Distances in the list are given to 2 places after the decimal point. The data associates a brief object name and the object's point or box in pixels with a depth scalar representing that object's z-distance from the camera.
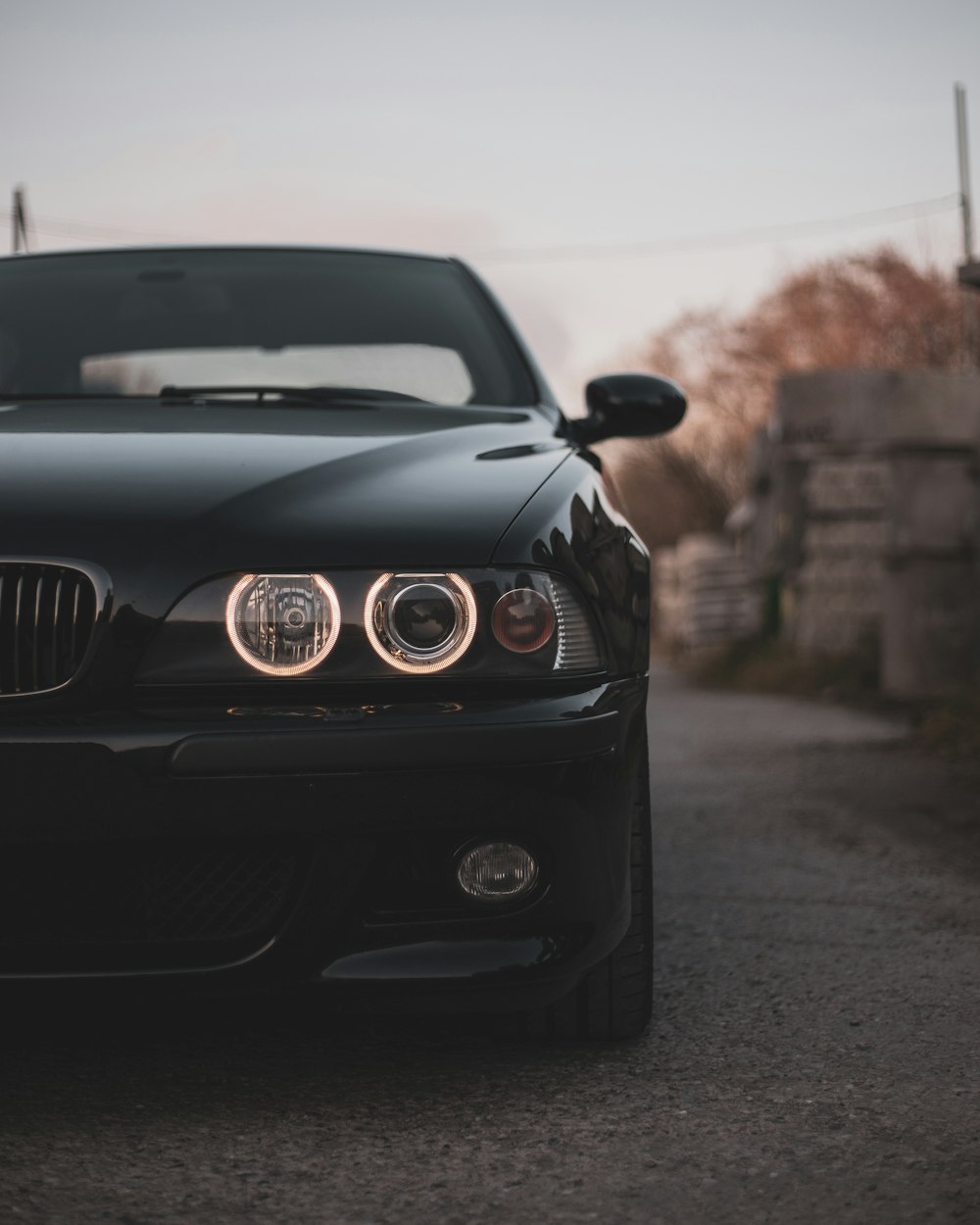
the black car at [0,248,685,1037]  2.17
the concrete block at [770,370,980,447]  8.93
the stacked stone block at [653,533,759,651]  20.33
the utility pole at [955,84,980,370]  27.50
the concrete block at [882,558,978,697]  8.95
